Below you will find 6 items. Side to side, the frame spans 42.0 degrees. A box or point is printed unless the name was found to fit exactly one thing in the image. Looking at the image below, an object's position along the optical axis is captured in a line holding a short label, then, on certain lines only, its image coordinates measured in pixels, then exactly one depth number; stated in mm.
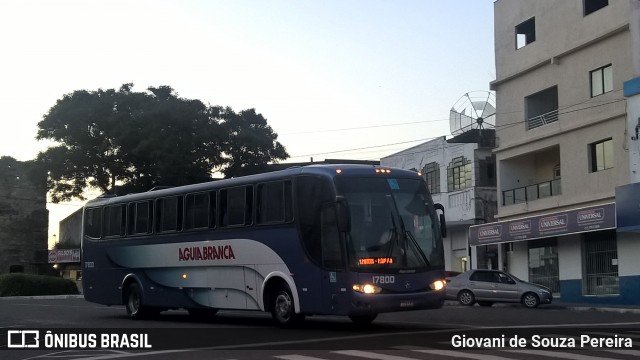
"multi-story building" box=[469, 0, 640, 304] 31594
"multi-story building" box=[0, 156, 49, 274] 66250
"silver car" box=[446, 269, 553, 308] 29828
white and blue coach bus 16203
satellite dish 42312
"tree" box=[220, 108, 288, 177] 55219
